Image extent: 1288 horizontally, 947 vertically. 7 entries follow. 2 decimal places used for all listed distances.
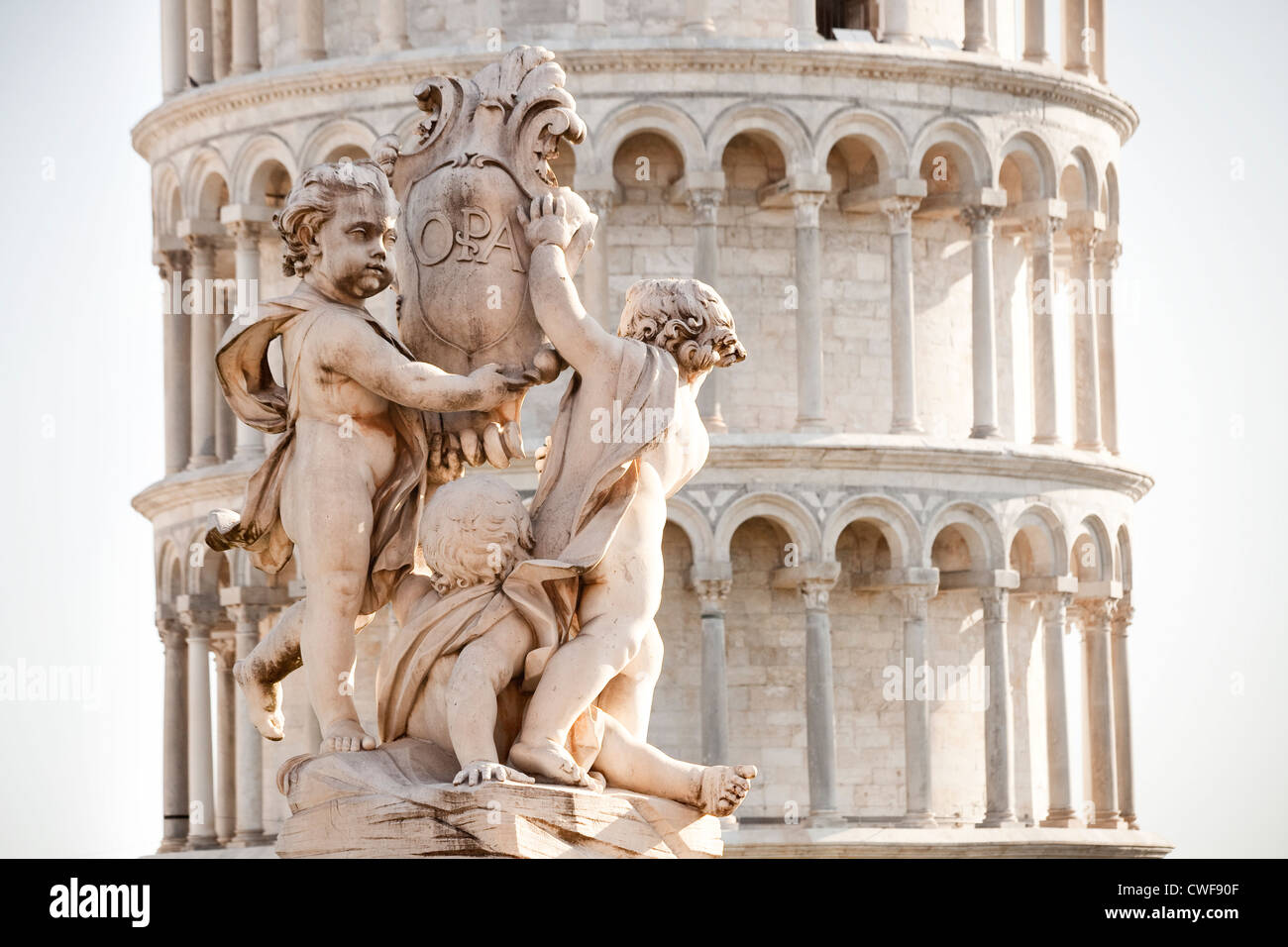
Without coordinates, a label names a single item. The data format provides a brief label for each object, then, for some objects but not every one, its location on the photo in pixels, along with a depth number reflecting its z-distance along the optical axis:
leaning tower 72.40
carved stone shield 18.65
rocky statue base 16.61
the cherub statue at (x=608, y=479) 17.47
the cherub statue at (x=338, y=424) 17.99
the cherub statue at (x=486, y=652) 17.38
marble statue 17.24
